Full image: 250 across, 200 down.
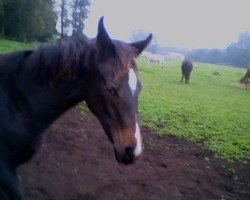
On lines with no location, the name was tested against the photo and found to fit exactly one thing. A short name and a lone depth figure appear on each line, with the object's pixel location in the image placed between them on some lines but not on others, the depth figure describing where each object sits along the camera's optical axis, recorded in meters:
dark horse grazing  14.16
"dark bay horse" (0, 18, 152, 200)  1.82
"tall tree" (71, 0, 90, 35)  25.89
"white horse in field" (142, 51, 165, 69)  19.13
